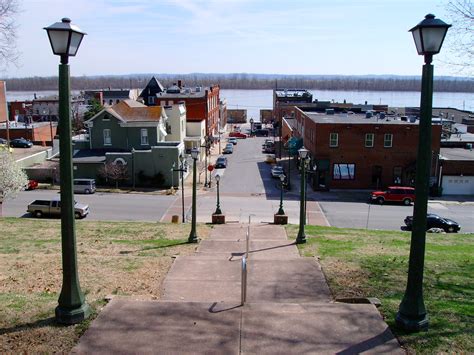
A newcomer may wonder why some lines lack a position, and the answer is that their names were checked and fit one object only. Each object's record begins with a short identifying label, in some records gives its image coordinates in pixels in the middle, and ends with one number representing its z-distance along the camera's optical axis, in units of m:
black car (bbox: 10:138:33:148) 66.00
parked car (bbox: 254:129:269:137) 93.56
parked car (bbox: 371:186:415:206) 39.31
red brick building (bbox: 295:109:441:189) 45.22
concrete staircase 7.36
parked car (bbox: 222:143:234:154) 68.62
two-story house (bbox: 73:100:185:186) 46.06
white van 41.90
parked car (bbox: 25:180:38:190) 43.38
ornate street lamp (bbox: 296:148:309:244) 18.48
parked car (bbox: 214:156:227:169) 56.50
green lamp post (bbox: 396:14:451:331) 7.37
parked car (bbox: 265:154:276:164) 59.50
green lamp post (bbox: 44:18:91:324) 7.43
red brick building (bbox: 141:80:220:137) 75.12
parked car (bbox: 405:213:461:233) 29.16
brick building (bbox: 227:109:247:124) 125.88
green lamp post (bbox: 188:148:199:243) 18.86
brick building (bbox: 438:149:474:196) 43.88
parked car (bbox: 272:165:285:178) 49.03
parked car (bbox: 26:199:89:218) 32.75
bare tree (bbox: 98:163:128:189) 44.50
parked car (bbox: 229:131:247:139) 89.16
